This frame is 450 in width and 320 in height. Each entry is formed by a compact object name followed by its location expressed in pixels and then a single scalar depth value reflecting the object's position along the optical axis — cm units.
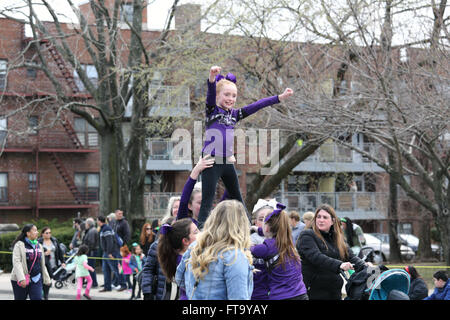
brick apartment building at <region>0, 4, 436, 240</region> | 3472
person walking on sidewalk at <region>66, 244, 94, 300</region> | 1622
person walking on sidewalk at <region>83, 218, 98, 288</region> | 1820
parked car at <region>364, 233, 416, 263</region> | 3097
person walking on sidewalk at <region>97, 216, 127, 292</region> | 1692
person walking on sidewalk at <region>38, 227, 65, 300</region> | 1550
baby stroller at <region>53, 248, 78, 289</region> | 1798
